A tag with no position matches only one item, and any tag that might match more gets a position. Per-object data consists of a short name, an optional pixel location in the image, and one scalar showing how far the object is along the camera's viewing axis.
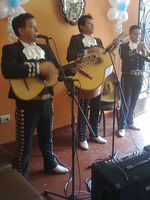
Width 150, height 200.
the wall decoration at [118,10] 3.75
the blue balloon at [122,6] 3.75
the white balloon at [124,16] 3.86
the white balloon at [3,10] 2.82
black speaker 1.83
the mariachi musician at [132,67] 3.61
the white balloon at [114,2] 3.73
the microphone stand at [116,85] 2.57
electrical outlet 3.22
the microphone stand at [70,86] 2.04
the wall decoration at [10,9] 2.84
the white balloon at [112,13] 3.77
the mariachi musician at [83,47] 3.07
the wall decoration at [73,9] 3.39
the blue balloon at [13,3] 2.83
